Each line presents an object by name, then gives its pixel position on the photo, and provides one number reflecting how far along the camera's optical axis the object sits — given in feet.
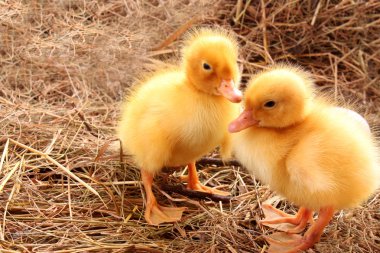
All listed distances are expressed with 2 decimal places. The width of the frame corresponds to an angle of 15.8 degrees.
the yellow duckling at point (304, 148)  2.70
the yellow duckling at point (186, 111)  2.81
